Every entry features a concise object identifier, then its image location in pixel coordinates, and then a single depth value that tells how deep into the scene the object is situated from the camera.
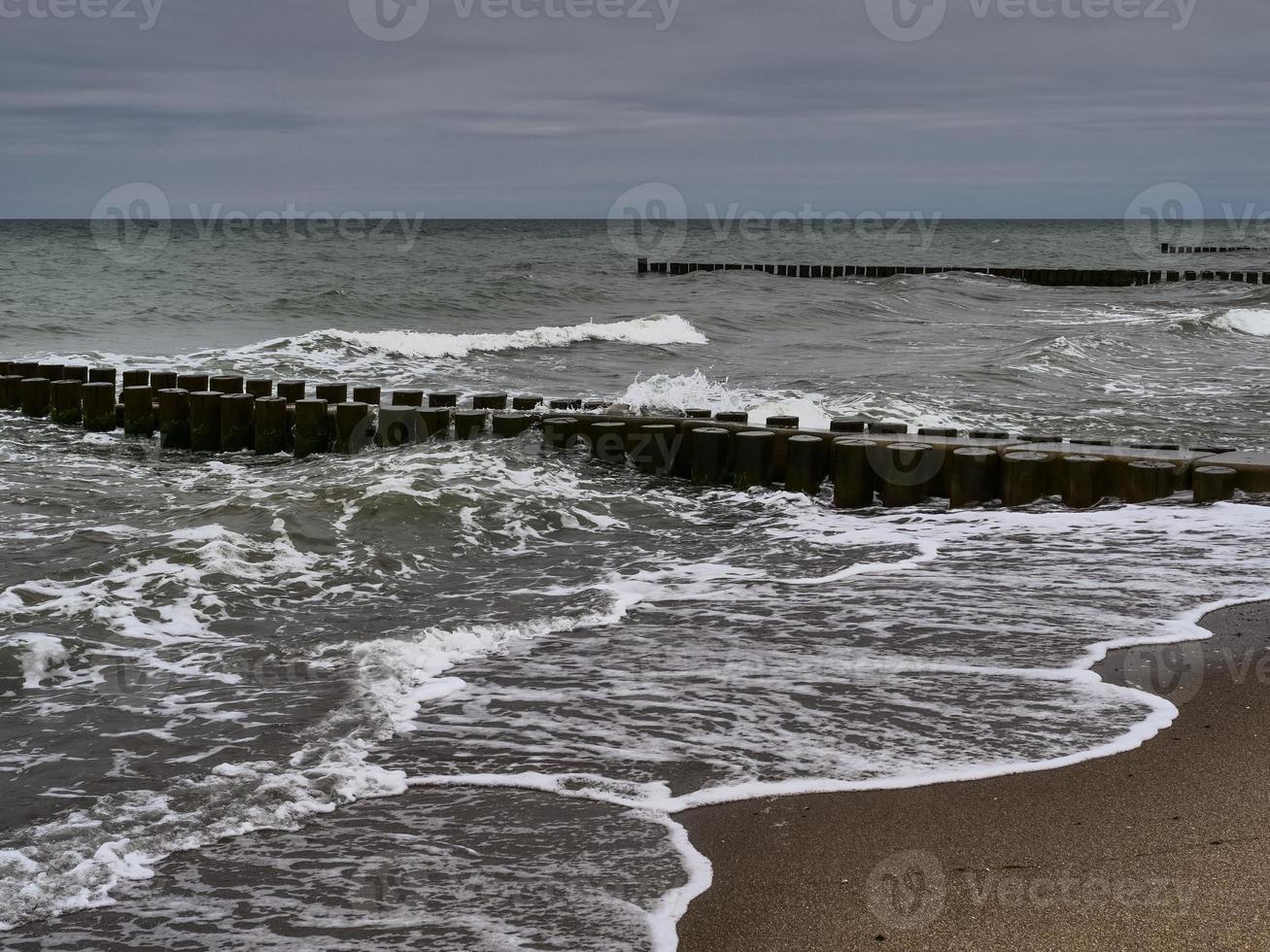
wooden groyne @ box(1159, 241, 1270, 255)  70.38
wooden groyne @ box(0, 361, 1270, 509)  8.34
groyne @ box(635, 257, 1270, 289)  44.53
